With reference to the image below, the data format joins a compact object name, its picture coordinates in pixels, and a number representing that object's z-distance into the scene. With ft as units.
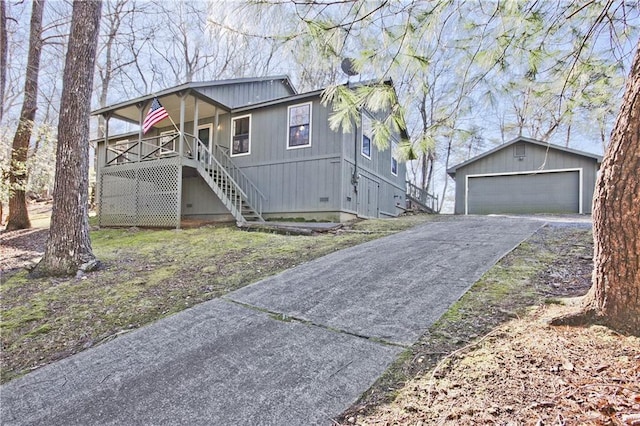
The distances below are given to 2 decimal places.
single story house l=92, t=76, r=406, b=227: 32.86
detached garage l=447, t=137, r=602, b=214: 41.93
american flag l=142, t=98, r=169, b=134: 30.91
